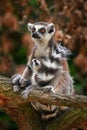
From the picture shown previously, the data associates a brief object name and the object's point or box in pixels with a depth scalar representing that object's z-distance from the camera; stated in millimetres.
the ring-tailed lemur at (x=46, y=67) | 6164
